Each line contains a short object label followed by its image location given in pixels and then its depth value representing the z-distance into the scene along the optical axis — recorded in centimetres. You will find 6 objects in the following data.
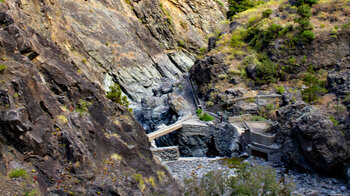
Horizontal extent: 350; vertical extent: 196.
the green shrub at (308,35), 3144
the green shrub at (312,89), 2484
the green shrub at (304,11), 3338
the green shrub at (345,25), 3071
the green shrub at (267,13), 3803
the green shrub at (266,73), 3102
